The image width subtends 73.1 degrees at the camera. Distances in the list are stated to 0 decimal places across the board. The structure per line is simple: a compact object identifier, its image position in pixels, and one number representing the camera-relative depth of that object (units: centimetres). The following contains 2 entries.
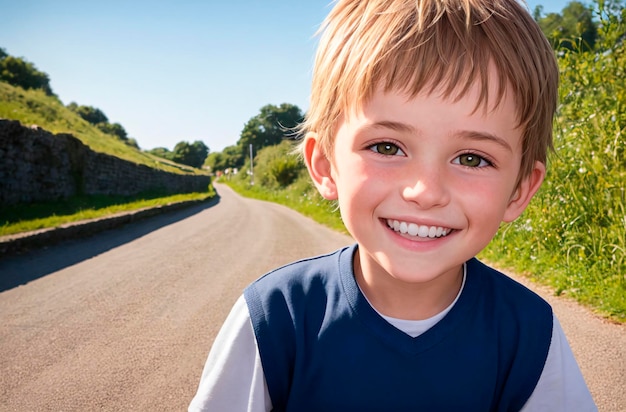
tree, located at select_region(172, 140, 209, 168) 8844
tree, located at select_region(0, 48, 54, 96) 3434
